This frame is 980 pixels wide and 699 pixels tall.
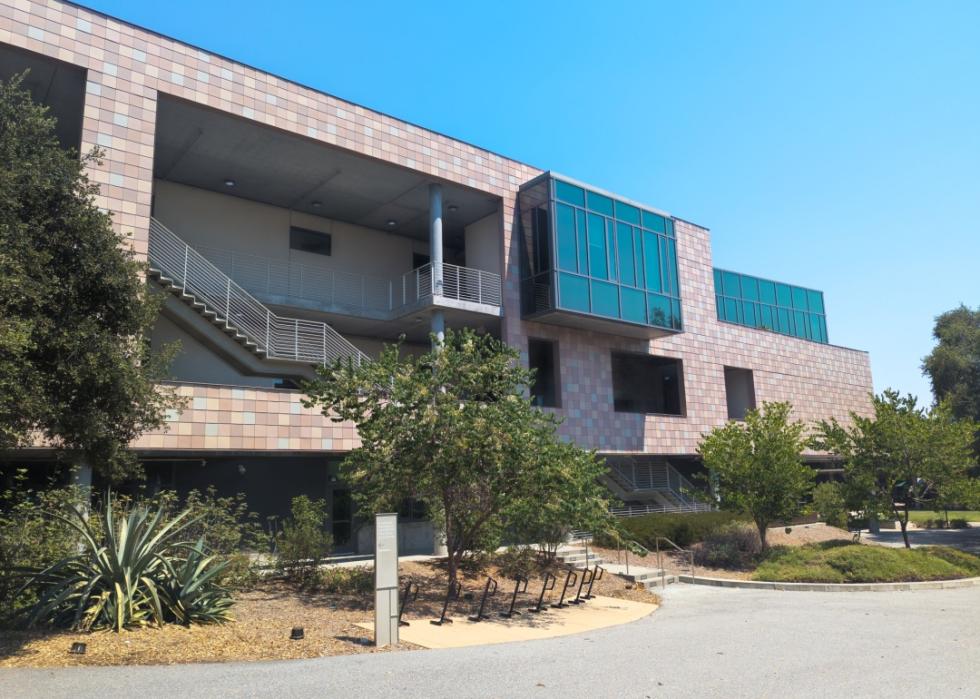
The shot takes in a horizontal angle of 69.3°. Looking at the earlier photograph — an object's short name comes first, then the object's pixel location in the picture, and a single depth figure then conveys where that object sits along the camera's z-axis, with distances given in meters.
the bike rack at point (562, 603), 13.92
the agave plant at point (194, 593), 10.01
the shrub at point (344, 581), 13.70
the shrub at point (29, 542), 10.02
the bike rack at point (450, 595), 11.67
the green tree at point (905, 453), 21.33
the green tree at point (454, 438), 12.43
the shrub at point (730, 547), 20.38
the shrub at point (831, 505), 22.50
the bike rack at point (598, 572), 17.07
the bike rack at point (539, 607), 13.39
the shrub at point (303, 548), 14.14
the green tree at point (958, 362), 44.22
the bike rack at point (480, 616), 12.16
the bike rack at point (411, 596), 11.72
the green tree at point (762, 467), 20.58
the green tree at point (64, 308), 8.50
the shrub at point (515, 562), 16.53
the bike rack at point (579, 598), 14.52
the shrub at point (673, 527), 21.77
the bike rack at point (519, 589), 12.68
